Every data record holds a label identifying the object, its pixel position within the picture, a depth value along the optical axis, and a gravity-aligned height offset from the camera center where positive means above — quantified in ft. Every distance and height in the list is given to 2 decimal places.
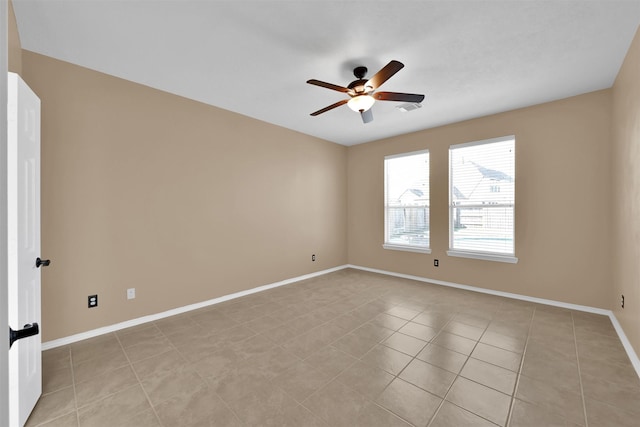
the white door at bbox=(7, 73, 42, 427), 5.05 -0.56
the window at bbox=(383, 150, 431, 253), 15.90 +0.71
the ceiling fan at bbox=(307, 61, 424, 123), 7.96 +3.78
